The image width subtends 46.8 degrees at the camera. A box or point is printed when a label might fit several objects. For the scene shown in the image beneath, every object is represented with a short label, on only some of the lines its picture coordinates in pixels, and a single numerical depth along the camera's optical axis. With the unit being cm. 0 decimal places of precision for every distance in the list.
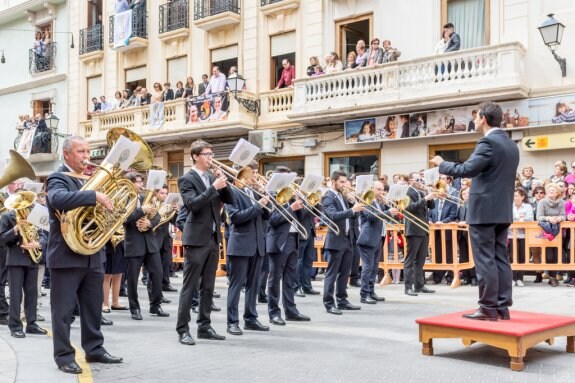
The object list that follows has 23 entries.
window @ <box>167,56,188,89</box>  2414
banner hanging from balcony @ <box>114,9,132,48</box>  2483
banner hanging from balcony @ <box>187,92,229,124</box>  2117
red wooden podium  582
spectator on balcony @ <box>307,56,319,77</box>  1942
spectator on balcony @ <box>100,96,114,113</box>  2553
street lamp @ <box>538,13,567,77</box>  1484
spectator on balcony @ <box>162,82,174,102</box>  2309
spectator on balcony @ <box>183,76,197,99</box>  2253
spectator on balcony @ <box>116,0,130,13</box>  2520
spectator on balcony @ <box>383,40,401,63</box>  1778
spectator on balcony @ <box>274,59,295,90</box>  2061
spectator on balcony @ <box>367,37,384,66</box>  1803
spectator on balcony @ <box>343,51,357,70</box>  1859
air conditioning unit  2047
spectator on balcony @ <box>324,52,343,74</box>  1880
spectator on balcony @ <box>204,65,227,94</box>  2145
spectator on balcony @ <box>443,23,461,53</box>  1686
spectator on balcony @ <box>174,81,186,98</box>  2277
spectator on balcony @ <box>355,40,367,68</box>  1838
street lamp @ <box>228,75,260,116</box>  2045
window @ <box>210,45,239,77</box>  2256
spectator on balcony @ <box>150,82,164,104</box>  2339
